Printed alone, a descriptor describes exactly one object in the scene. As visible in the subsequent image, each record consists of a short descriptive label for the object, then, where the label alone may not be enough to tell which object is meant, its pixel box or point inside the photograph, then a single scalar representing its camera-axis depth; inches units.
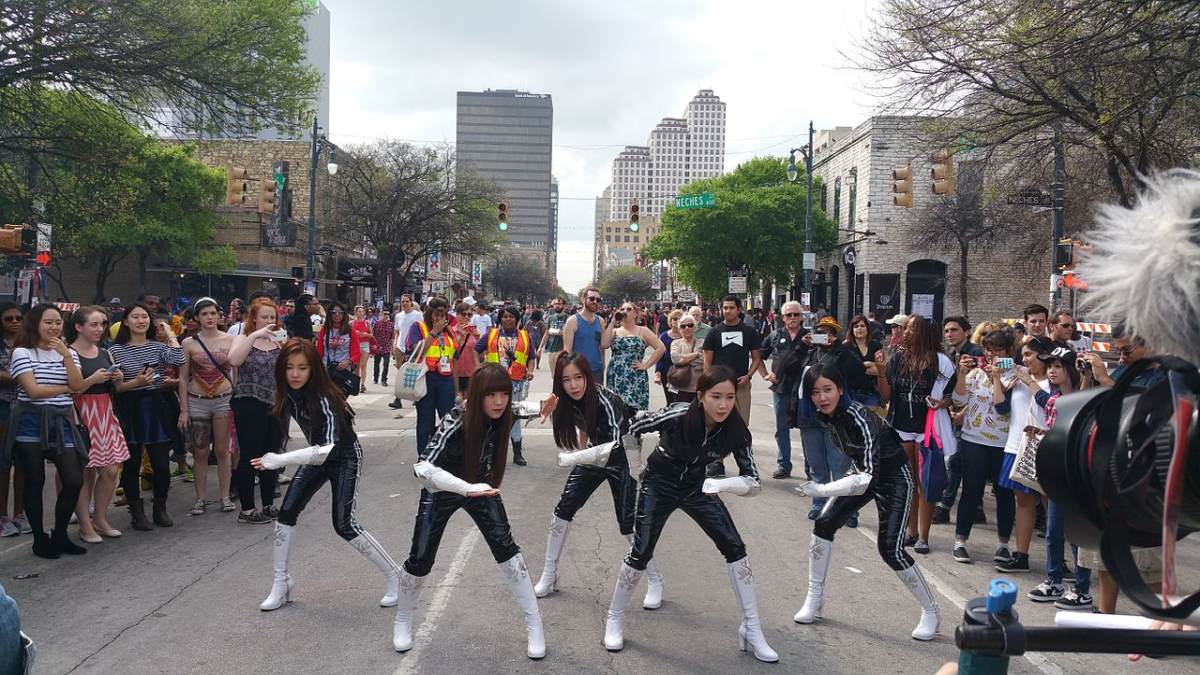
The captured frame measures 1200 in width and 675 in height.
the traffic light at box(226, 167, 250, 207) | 814.5
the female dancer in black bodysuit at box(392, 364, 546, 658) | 175.0
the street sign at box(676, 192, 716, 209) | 1111.0
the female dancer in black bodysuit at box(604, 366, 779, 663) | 176.1
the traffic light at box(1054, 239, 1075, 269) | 582.6
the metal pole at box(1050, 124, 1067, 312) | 537.4
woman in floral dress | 351.6
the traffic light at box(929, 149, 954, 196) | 570.6
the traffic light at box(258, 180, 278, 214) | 856.3
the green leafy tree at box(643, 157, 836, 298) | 1685.5
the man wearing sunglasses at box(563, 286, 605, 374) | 381.1
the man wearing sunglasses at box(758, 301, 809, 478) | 355.6
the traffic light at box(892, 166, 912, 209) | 678.5
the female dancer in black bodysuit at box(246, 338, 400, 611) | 197.9
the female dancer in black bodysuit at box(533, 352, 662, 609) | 211.6
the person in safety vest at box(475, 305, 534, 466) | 400.2
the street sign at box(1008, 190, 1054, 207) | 645.9
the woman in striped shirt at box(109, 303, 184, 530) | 277.4
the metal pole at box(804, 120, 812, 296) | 1128.2
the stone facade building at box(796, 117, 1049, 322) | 1523.1
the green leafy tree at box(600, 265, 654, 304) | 4539.9
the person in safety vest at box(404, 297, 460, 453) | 362.6
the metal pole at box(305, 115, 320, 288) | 1051.9
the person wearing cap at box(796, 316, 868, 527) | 296.7
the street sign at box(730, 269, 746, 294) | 1425.9
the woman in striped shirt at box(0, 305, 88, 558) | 242.8
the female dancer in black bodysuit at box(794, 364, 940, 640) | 188.9
